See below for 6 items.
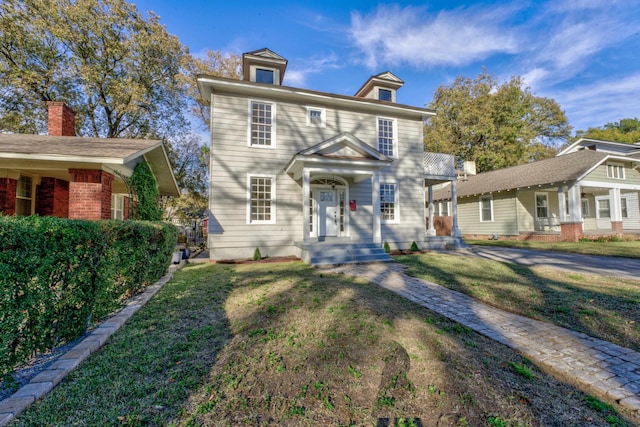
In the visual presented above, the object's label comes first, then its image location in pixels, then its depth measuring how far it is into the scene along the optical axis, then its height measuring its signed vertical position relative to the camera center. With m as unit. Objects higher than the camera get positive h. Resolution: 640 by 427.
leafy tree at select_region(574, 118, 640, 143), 32.28 +11.31
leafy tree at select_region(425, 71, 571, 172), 25.03 +9.33
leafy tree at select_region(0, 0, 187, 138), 14.36 +9.80
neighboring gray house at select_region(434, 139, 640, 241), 14.71 +1.54
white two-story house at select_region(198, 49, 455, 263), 9.73 +2.01
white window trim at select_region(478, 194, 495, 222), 18.12 +1.35
